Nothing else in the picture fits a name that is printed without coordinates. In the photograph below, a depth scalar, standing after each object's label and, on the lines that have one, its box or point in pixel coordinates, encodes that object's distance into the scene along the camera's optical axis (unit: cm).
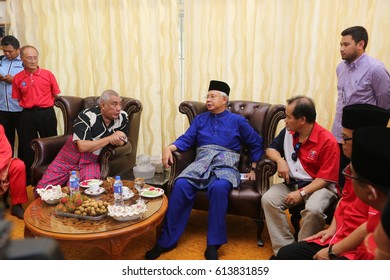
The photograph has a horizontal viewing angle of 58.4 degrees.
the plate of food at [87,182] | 237
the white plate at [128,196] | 217
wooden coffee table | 178
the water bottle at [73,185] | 221
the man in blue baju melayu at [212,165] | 232
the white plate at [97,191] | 223
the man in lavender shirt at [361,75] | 244
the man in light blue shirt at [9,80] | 335
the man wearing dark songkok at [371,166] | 84
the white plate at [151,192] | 223
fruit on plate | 194
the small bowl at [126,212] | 190
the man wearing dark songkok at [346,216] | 149
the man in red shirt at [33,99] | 326
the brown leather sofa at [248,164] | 238
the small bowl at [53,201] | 212
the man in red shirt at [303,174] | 206
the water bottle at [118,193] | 209
